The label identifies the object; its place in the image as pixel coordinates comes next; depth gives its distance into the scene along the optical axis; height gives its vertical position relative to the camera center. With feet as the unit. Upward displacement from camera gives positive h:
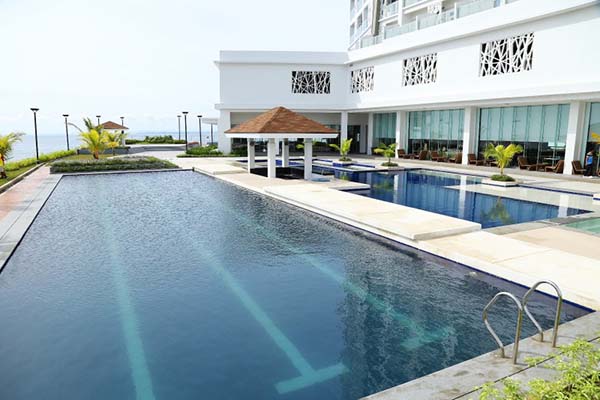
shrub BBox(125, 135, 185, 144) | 185.68 -2.28
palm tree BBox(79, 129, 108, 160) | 101.10 -1.46
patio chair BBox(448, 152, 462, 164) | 94.15 -3.83
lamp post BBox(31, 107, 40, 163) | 101.57 +4.07
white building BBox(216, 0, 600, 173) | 70.18 +12.19
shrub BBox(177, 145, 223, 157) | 117.19 -4.42
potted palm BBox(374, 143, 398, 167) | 86.90 -2.79
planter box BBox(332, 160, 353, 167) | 95.62 -5.33
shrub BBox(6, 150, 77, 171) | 83.58 -5.75
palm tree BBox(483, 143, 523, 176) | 64.50 -1.93
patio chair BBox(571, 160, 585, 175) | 71.31 -4.03
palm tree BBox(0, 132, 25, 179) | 67.82 -1.77
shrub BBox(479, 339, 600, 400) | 11.32 -6.43
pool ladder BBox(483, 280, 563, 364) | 15.56 -6.99
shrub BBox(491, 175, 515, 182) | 64.18 -5.38
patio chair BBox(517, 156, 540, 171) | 79.82 -4.30
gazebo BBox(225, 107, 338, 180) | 65.67 +1.00
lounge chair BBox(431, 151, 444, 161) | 99.60 -3.67
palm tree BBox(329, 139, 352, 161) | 95.53 -1.68
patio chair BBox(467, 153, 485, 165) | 89.79 -4.14
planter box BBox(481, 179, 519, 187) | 63.16 -6.07
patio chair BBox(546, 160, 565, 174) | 74.84 -4.29
